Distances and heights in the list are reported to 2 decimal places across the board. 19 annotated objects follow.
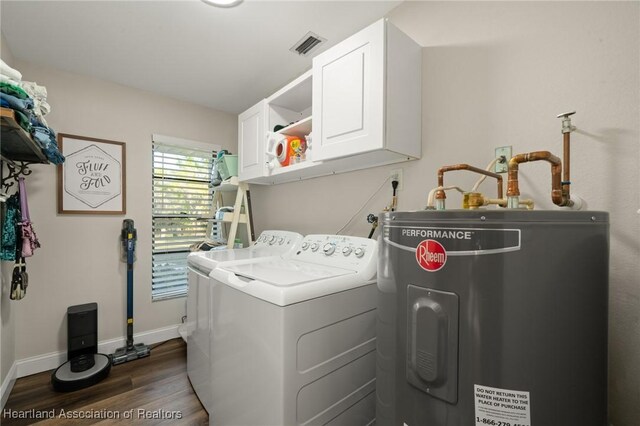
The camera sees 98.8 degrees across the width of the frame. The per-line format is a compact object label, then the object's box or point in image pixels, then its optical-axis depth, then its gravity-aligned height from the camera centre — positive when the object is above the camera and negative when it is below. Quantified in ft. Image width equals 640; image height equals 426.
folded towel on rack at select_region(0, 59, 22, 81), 4.11 +2.15
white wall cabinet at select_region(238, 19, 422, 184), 4.23 +1.88
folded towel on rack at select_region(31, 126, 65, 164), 5.15 +1.38
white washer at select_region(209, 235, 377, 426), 3.37 -1.81
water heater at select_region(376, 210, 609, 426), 1.98 -0.79
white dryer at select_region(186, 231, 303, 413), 5.23 -1.70
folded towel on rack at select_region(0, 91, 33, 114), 4.04 +1.66
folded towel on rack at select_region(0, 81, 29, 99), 4.08 +1.86
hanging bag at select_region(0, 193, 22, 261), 5.62 -0.36
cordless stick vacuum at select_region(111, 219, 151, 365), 8.00 -1.99
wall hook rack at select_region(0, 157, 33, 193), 6.08 +0.93
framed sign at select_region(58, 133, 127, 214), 7.52 +1.00
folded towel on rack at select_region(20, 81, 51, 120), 4.99 +2.17
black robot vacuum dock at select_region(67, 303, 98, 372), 6.98 -3.25
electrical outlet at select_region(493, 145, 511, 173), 3.91 +0.79
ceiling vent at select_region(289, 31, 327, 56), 6.19 +3.95
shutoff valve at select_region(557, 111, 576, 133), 3.21 +1.06
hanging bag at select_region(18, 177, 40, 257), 5.90 -0.43
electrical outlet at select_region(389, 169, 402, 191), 5.32 +0.72
